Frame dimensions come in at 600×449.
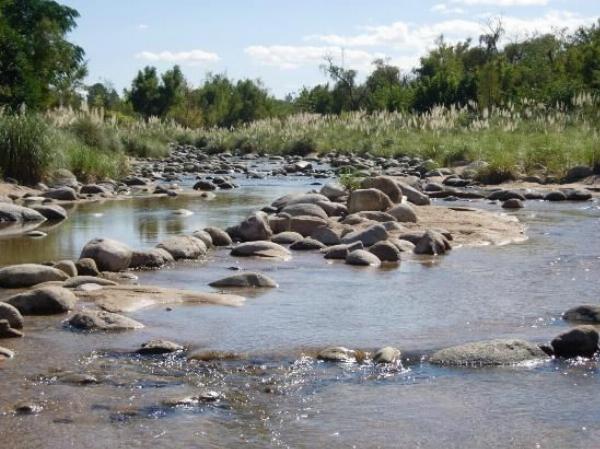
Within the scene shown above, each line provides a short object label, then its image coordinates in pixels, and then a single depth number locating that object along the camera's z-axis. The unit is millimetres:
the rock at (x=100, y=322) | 5812
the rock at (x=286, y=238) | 9977
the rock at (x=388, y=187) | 12547
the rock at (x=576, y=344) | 5246
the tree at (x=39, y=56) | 26138
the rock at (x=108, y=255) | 7918
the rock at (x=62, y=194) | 14766
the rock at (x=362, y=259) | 8602
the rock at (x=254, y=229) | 10133
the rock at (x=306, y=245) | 9562
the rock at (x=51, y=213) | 12398
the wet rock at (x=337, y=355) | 5203
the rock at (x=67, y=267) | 7473
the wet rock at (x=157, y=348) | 5266
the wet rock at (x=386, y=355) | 5145
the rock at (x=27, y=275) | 7082
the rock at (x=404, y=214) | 11266
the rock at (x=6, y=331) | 5543
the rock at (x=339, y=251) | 8930
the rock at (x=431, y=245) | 9242
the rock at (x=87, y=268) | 7684
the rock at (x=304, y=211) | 11109
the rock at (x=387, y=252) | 8742
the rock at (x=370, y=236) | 9491
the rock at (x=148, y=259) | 8202
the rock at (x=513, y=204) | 13961
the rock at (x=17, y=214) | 12000
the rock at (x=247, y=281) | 7340
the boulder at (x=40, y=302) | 6199
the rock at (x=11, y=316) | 5699
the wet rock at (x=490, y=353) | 5113
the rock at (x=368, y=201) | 11867
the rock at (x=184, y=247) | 8758
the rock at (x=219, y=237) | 9828
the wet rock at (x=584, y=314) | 6094
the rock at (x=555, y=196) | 15125
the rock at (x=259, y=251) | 9062
